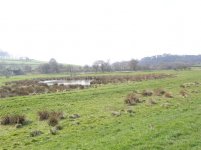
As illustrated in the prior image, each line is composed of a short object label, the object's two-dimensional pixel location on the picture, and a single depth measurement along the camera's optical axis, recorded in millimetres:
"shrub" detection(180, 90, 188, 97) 15611
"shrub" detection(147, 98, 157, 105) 13265
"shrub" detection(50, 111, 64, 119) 10630
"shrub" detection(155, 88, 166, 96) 16242
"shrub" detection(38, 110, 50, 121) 10617
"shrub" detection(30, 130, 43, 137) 8467
